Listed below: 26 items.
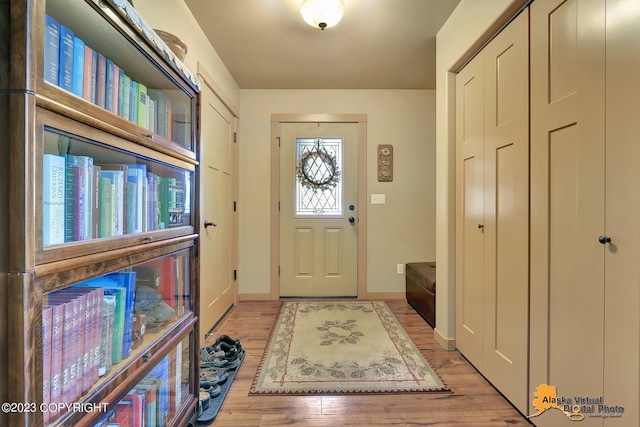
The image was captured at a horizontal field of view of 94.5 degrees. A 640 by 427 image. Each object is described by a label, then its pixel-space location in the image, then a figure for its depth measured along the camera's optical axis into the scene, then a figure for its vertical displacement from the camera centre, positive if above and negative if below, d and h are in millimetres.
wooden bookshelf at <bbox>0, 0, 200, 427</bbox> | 554 +65
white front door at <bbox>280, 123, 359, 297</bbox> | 3303 +41
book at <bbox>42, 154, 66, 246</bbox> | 643 +29
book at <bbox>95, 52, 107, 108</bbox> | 853 +384
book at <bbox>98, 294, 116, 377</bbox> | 847 -358
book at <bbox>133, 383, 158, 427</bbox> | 1046 -695
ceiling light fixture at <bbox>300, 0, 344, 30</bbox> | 1755 +1226
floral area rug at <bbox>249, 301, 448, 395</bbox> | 1672 -973
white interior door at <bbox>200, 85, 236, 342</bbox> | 2297 -4
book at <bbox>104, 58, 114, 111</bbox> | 887 +380
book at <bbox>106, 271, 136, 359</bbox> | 930 -297
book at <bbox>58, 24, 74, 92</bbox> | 718 +378
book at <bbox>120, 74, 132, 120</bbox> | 967 +380
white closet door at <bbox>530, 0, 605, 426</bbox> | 1027 +60
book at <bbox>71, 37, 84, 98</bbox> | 760 +378
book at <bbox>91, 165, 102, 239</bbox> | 809 +28
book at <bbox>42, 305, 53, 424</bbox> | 650 -304
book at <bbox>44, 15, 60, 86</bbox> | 670 +376
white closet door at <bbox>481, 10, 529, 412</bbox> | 1397 +11
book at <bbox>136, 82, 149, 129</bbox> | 1061 +388
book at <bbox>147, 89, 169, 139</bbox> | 1174 +420
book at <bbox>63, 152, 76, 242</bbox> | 715 +35
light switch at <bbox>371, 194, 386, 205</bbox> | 3316 +155
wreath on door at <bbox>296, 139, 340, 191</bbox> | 3299 +500
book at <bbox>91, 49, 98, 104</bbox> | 830 +385
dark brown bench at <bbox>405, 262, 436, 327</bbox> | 2500 -699
